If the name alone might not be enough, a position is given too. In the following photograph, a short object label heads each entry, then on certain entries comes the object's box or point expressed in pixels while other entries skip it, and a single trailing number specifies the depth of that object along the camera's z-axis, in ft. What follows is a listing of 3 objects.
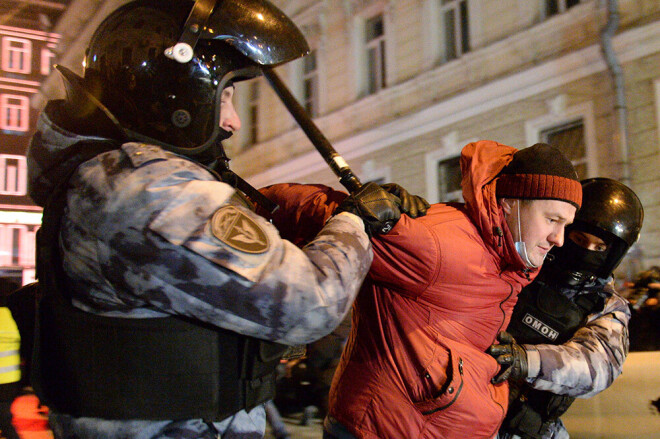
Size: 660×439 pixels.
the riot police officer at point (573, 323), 7.49
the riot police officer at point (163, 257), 3.91
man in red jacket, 6.17
